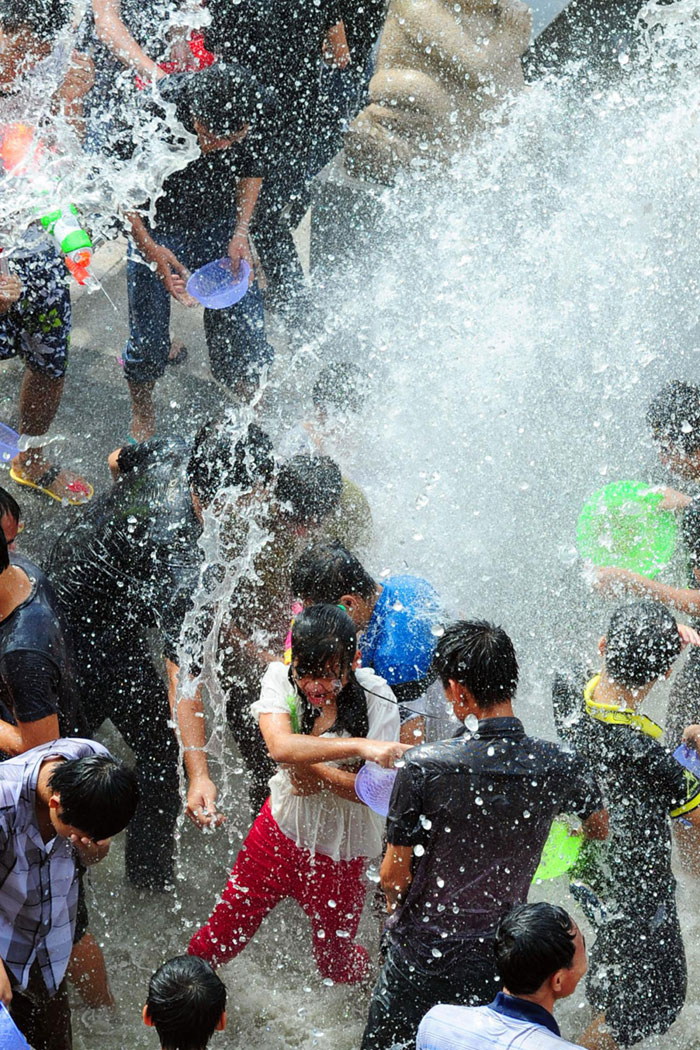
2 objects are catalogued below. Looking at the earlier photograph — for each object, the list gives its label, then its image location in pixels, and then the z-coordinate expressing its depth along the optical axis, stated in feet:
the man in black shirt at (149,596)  22.48
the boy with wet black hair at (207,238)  31.73
